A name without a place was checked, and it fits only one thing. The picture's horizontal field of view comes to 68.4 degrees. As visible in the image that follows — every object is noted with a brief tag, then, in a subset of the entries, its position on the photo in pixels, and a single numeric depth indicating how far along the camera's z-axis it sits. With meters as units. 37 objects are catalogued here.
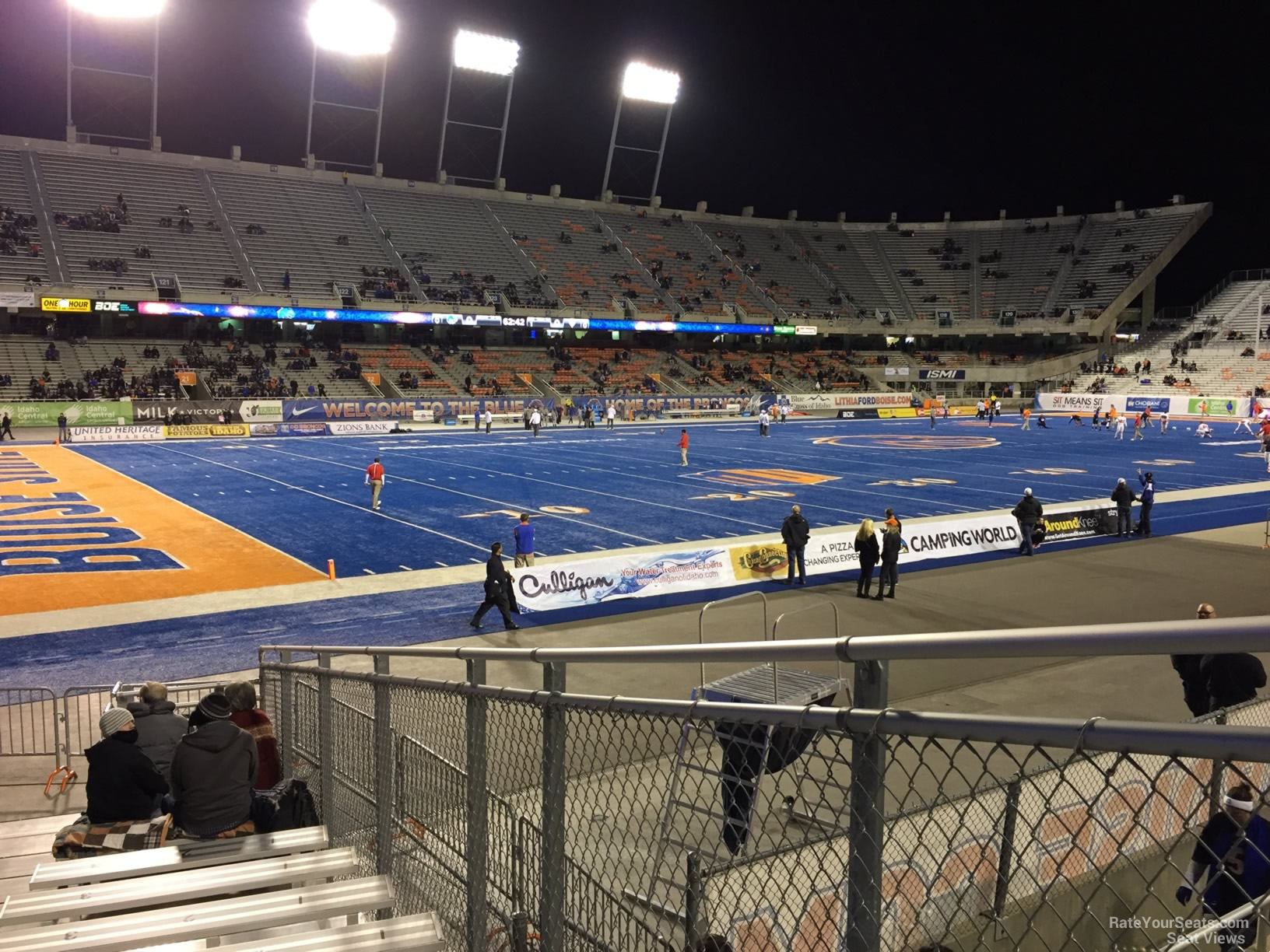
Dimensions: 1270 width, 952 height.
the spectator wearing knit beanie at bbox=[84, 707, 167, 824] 6.69
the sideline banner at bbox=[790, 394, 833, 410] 73.25
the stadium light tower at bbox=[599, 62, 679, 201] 83.50
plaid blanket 6.43
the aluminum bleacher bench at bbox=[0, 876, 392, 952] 3.97
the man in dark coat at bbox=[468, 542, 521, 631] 15.45
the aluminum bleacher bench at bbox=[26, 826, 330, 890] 5.04
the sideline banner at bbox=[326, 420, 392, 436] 52.72
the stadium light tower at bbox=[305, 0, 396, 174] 68.88
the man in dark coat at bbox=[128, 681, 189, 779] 7.81
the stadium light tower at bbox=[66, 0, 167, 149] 61.69
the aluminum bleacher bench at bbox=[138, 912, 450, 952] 3.74
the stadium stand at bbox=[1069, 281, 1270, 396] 75.50
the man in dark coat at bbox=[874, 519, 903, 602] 17.50
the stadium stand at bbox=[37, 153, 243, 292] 61.56
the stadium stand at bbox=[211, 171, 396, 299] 68.81
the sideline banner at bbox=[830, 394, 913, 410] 73.94
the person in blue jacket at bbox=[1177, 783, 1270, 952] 3.32
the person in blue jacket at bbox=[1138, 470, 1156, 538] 23.89
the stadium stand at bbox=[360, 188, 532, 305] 74.88
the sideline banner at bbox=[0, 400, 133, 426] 48.09
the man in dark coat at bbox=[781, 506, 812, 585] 18.55
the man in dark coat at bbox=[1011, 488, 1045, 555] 22.14
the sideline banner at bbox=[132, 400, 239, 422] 48.91
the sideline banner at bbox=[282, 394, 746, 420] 53.38
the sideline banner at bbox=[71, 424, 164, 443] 46.16
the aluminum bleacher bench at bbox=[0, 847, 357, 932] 4.39
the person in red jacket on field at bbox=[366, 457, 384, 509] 26.05
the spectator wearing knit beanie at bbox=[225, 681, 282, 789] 7.44
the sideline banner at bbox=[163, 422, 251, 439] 48.53
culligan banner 16.64
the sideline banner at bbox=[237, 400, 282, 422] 51.53
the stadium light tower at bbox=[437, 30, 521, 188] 75.12
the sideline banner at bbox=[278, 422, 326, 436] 51.34
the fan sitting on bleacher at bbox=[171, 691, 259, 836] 5.88
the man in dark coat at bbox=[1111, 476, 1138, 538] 23.78
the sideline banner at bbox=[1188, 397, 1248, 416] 67.12
